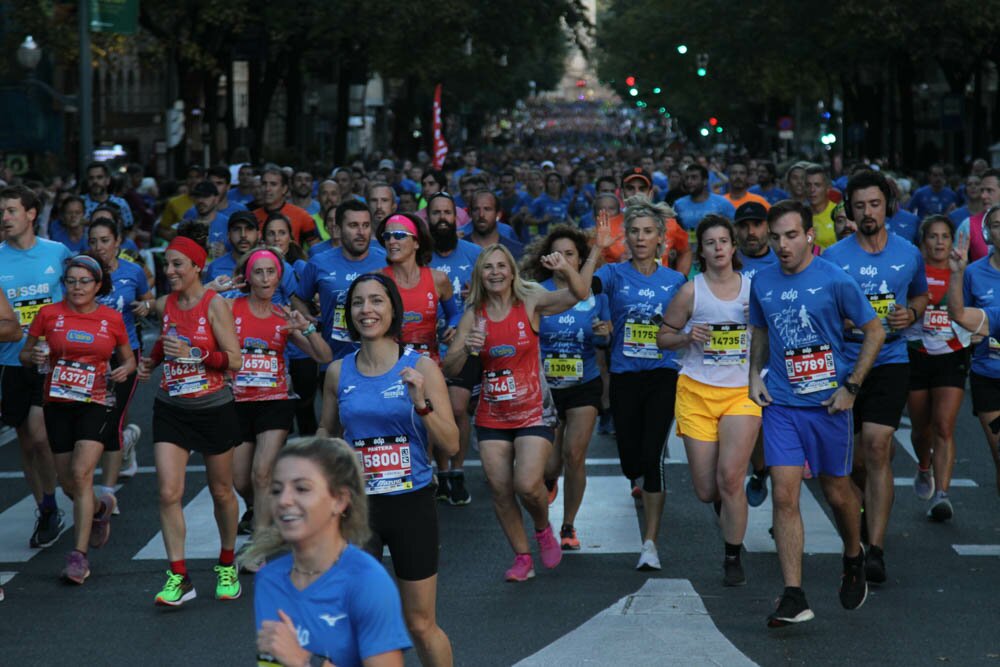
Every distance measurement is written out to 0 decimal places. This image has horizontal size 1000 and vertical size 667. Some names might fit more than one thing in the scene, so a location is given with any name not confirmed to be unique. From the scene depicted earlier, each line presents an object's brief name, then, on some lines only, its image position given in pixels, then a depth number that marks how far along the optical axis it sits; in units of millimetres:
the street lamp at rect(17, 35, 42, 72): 25734
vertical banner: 39719
